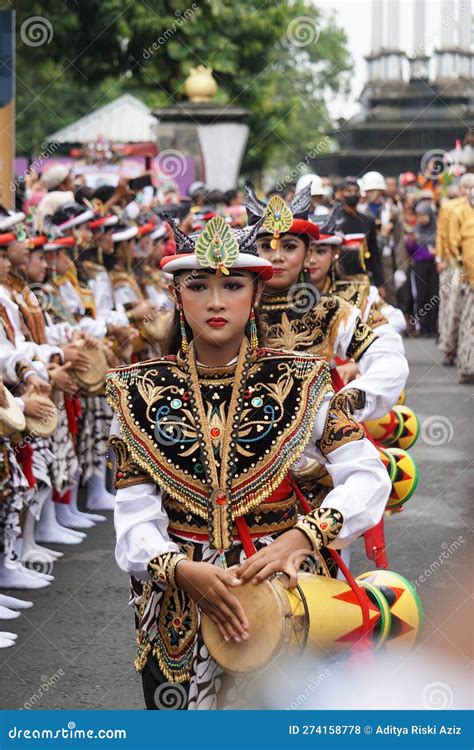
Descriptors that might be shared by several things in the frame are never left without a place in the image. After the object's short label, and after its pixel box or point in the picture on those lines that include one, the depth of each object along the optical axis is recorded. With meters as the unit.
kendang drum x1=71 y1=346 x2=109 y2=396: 9.35
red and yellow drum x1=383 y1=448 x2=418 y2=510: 7.18
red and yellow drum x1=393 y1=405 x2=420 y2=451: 8.24
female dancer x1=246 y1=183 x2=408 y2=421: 6.08
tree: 29.55
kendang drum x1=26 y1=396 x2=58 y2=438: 7.61
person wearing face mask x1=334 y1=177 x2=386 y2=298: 12.17
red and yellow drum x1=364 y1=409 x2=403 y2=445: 8.11
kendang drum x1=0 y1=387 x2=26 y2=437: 7.31
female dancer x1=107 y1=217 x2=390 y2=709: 4.01
